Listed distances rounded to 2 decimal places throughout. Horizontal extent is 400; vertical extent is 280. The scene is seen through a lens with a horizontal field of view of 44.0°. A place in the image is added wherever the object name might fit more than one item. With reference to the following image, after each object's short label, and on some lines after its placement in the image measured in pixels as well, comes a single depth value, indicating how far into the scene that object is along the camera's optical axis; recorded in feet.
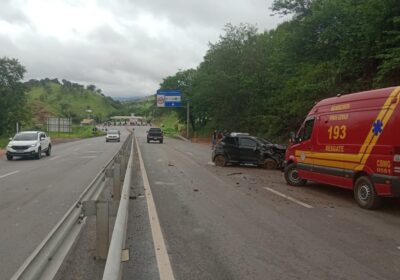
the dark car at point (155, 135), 193.16
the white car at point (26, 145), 90.68
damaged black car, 73.10
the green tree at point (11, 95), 224.33
